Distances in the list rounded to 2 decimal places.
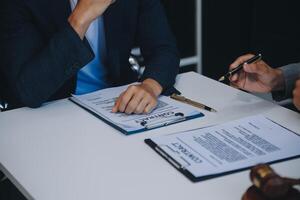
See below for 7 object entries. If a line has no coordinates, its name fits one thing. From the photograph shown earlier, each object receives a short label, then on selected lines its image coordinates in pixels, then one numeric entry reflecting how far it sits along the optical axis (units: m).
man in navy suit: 1.44
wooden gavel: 0.74
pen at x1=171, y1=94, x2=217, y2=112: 1.38
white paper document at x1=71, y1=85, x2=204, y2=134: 1.27
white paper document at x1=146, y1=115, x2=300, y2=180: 1.03
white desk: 0.96
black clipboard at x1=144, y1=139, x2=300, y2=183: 0.99
